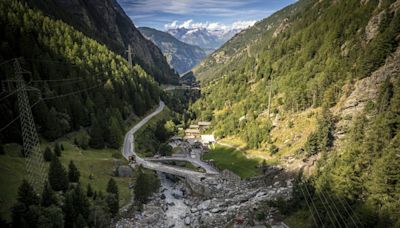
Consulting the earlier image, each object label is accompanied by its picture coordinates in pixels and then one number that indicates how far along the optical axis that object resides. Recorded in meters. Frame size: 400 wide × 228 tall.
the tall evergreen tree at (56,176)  54.56
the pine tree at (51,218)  44.28
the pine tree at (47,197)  47.38
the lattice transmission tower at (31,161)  47.83
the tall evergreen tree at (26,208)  42.94
